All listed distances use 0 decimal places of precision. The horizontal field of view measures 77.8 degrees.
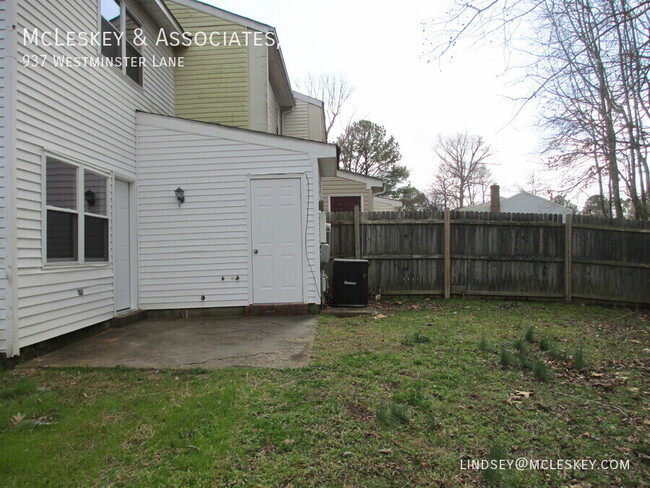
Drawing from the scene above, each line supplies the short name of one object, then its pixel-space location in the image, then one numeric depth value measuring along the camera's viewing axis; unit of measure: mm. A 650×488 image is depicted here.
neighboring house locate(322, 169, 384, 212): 14984
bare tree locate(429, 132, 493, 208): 37781
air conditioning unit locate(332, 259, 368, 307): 7805
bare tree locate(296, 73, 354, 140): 31250
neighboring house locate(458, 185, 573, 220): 27556
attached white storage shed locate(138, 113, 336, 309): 7289
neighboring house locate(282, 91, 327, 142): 14125
